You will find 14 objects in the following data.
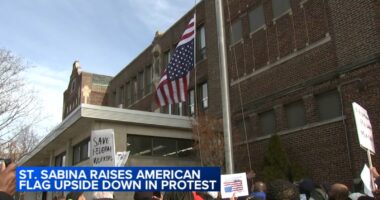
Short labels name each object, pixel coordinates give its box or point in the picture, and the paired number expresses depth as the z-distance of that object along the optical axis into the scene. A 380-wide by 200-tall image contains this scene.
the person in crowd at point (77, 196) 5.98
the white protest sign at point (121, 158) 13.37
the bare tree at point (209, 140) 18.06
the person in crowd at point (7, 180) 2.62
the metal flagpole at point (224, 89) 8.73
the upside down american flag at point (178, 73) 14.29
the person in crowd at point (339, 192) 5.02
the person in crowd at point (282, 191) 4.02
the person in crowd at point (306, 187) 8.43
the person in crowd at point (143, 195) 5.06
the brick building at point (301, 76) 15.21
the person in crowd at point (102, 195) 6.22
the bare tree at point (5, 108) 23.44
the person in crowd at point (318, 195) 7.65
